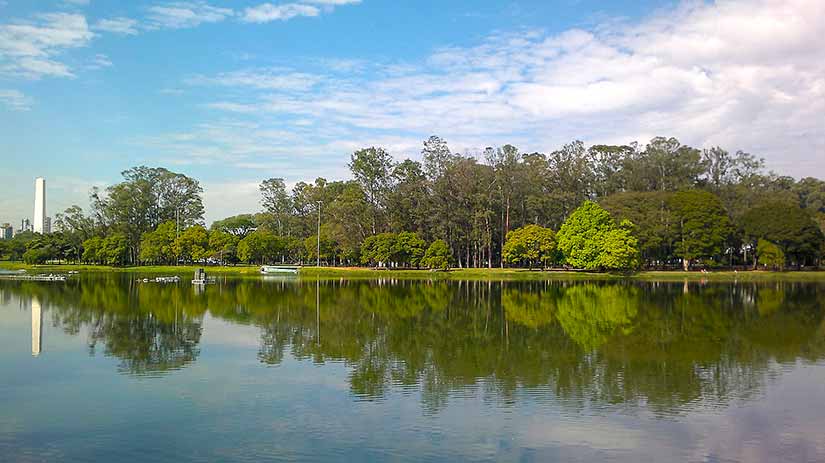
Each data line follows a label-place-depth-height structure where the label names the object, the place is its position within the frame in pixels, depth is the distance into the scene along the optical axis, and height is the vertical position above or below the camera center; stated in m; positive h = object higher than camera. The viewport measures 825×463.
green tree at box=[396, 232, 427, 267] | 72.62 +0.45
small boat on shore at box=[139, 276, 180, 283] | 59.59 -2.46
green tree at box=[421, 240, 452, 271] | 71.06 -0.43
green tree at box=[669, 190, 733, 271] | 68.75 +2.63
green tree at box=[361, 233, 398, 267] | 72.19 +0.46
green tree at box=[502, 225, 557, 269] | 68.62 +0.71
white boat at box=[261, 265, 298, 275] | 71.56 -1.93
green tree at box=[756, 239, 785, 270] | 68.31 -0.30
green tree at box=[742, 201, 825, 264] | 68.12 +2.37
